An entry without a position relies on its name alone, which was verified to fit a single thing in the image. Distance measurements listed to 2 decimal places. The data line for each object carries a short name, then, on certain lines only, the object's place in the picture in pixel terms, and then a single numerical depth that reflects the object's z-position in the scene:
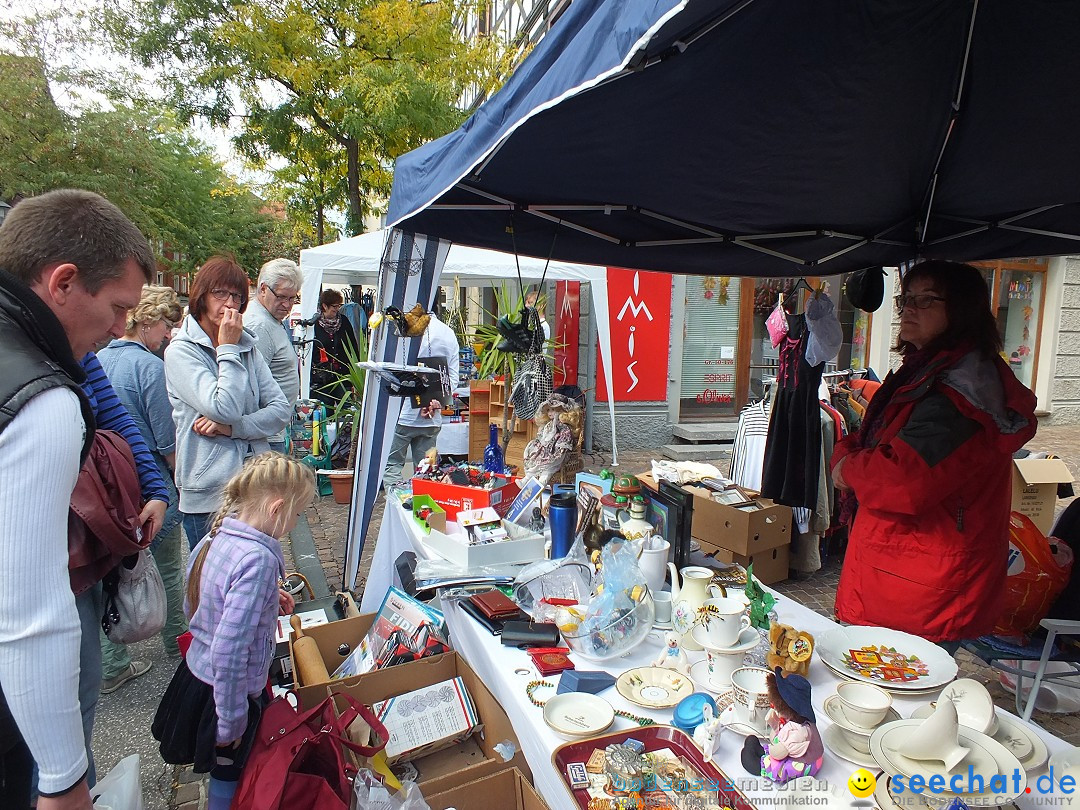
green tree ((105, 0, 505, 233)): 8.64
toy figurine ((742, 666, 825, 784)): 1.18
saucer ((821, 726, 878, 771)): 1.22
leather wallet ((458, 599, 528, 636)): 1.84
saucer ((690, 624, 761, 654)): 1.48
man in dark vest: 1.03
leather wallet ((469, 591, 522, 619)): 1.89
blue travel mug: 2.32
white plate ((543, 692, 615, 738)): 1.34
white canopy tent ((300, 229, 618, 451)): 6.54
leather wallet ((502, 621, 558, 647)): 1.77
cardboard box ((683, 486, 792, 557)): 3.76
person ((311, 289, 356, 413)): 7.56
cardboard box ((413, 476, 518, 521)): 2.83
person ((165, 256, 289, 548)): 2.64
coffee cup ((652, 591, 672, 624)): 1.84
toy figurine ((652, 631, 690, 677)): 1.59
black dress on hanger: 3.82
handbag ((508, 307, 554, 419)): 3.10
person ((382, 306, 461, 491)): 5.21
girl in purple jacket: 1.67
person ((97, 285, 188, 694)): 2.74
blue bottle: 3.43
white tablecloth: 1.23
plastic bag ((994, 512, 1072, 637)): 2.38
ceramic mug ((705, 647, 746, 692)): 1.48
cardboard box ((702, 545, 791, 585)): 3.87
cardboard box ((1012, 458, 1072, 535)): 3.65
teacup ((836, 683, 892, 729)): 1.26
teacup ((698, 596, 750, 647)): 1.49
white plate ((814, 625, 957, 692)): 1.44
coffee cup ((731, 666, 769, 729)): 1.29
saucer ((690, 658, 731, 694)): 1.49
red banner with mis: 7.75
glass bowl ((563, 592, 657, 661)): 1.67
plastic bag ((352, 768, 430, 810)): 1.56
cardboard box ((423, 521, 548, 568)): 2.36
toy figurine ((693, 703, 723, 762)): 1.27
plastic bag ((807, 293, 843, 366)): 3.17
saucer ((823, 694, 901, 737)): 1.26
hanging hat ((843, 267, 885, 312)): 3.52
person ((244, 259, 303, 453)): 3.35
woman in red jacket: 1.89
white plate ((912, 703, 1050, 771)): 1.18
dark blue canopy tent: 1.59
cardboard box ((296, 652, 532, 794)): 1.79
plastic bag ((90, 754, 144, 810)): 1.64
